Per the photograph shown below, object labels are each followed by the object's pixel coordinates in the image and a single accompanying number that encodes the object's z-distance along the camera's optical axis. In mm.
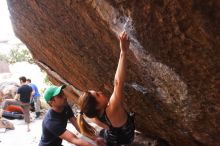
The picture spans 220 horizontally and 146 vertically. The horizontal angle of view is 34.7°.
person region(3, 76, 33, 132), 12570
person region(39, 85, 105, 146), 4715
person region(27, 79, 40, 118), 14287
